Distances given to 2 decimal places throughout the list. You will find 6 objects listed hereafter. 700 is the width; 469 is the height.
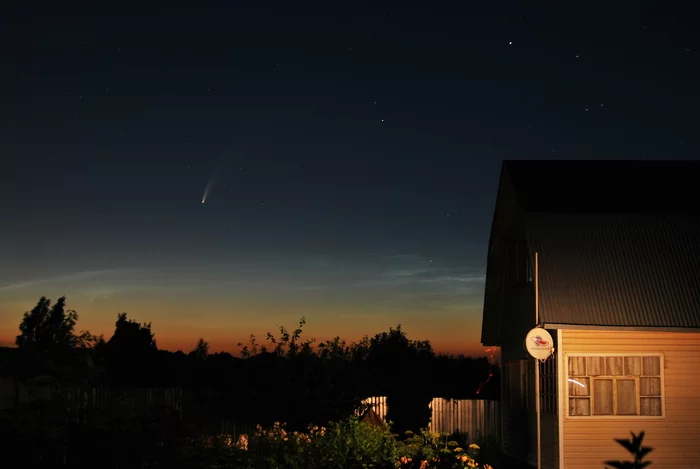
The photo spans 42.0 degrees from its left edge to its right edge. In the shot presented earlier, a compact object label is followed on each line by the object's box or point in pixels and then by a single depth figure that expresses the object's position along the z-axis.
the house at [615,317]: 18.52
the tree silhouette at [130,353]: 35.22
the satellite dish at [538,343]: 16.84
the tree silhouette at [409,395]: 26.27
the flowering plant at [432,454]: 11.12
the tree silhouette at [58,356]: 12.31
